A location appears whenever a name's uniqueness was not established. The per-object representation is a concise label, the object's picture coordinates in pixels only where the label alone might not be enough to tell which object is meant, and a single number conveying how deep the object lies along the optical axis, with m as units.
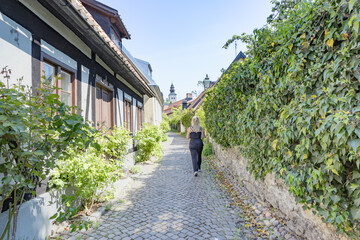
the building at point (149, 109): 15.27
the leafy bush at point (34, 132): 1.57
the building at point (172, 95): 86.41
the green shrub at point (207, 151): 9.89
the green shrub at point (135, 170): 6.45
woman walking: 6.16
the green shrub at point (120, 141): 4.91
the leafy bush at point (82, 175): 3.08
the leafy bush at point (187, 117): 22.19
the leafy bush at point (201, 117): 12.67
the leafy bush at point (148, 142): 7.52
